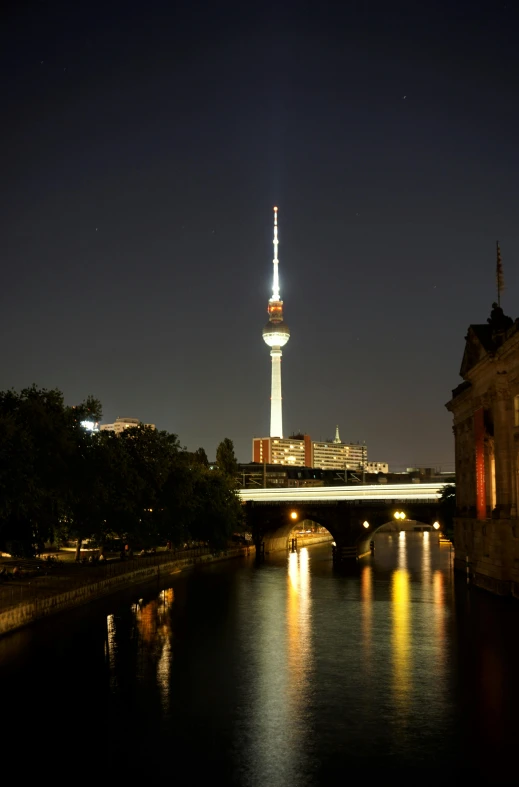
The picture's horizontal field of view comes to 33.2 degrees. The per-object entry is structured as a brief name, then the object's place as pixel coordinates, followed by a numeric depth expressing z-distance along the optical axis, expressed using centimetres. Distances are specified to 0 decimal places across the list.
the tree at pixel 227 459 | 14762
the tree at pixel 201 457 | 15112
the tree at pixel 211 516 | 10831
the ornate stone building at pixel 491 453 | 6544
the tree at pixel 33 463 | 5456
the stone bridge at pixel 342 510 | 12094
